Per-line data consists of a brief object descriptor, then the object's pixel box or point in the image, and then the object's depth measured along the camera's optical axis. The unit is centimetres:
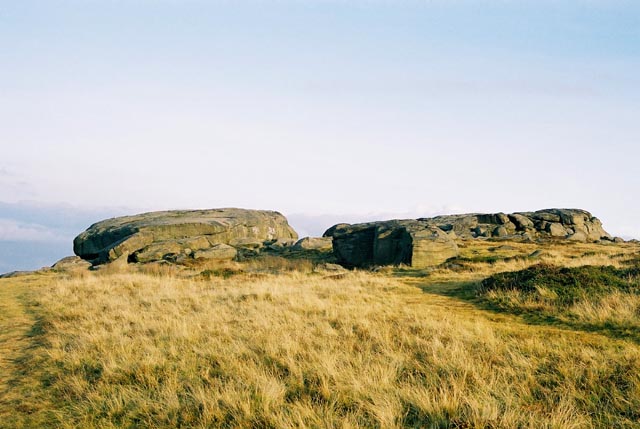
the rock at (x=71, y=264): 3422
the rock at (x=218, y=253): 3500
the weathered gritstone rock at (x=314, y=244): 4116
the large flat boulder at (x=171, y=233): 3625
